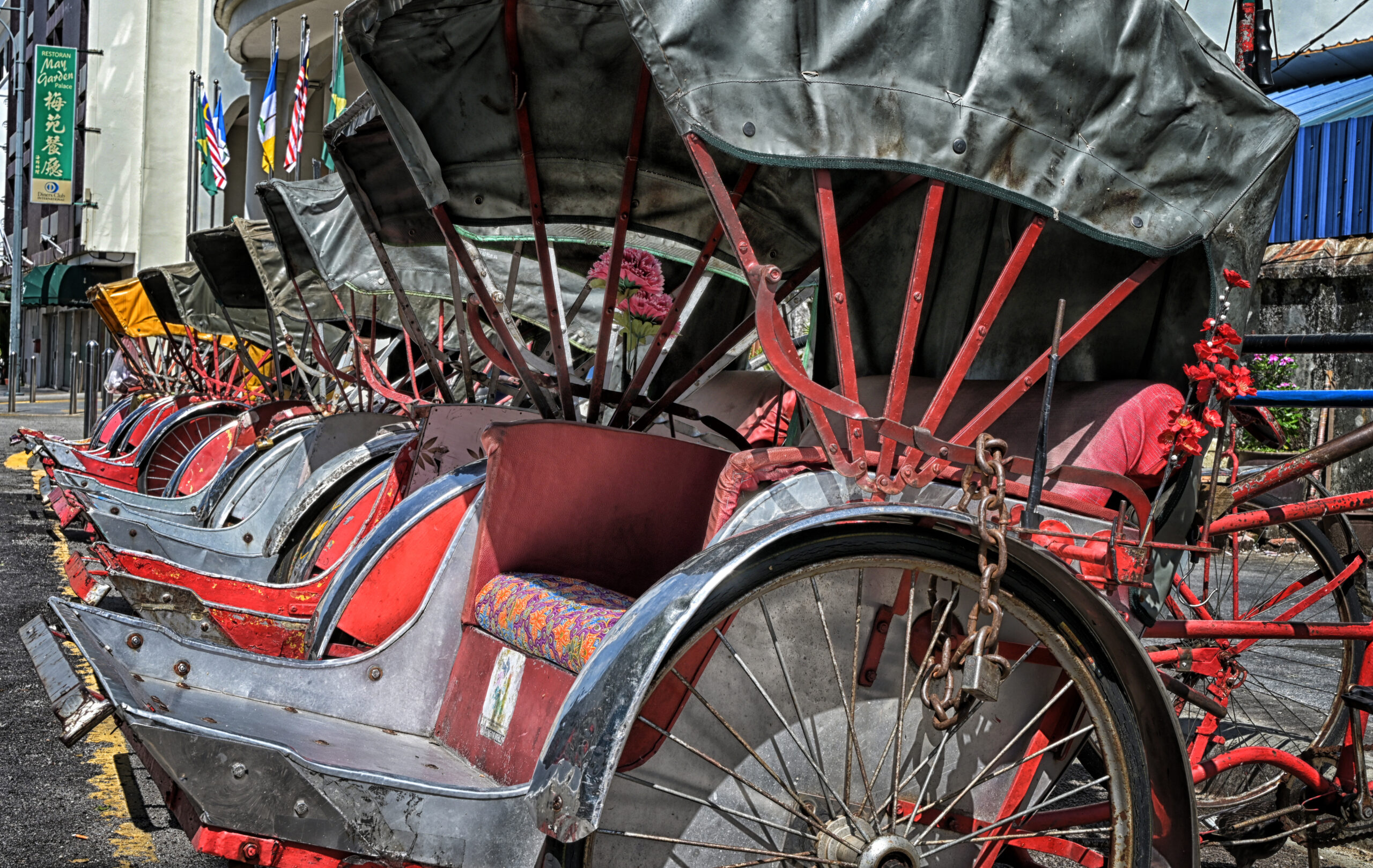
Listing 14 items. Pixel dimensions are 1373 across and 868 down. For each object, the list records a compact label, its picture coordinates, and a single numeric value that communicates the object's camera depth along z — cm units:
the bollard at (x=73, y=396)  2362
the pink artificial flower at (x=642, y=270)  387
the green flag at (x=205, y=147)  1800
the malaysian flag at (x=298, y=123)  1320
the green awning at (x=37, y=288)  3281
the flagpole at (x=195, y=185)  2138
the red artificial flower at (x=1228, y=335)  249
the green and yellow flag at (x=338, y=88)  1312
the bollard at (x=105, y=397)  1764
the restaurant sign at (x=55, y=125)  2886
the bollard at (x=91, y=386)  1548
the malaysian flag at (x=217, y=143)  1684
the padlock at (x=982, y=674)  197
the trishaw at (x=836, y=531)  205
